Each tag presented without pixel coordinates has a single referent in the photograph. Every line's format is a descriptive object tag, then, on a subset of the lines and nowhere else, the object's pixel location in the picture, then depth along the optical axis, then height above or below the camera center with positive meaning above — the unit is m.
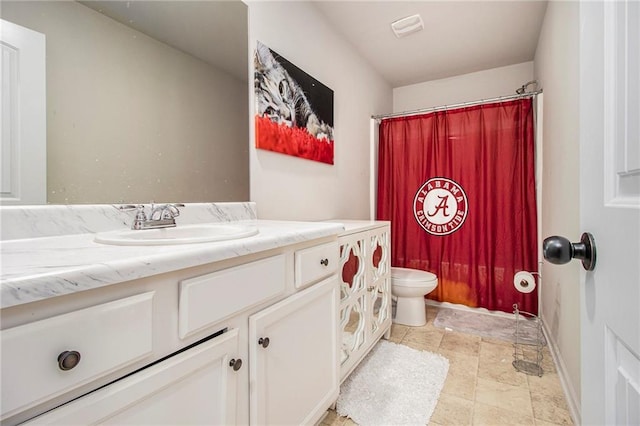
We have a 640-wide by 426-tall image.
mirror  0.90 +0.43
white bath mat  1.33 -0.91
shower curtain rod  2.24 +0.90
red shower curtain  2.33 +0.12
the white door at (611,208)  0.36 +0.00
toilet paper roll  1.91 -0.46
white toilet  2.19 -0.61
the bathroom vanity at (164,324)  0.44 -0.23
